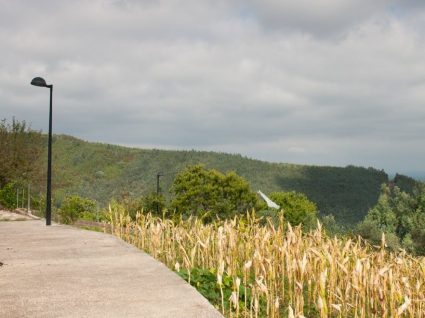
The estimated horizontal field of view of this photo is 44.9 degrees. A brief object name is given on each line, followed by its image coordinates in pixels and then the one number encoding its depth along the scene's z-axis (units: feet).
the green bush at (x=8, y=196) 80.12
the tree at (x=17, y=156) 88.28
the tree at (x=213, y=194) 77.05
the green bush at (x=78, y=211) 63.80
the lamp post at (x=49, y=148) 46.57
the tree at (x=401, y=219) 49.60
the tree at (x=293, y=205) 90.81
